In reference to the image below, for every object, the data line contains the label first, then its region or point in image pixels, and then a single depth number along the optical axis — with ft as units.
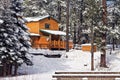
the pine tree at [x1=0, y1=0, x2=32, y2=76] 70.69
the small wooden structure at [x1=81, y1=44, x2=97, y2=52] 114.83
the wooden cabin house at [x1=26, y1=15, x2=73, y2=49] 135.37
